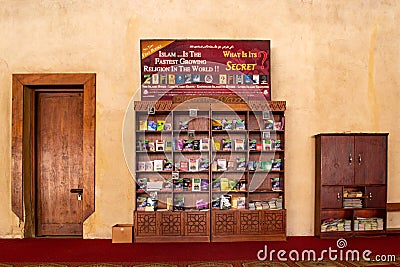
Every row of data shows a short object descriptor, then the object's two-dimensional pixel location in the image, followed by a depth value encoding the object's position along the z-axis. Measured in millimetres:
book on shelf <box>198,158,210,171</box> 8398
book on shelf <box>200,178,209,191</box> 8383
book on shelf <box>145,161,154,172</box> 8383
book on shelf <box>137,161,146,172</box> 8391
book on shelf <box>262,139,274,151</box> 8434
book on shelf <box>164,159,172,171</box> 8391
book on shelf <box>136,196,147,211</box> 8258
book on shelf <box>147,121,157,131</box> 8359
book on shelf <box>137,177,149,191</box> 8352
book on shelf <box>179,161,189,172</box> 8422
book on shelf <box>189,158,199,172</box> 8376
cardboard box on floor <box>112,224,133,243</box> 8086
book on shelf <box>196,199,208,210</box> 8324
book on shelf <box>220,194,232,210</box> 8273
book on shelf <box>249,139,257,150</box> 8438
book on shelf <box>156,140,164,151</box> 8375
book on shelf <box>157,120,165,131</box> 8391
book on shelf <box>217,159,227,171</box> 8414
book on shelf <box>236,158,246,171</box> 8461
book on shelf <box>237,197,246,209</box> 8352
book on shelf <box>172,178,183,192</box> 8336
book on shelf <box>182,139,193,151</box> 8383
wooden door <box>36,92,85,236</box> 8867
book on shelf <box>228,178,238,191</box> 8375
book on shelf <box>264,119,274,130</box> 8453
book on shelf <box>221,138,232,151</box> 8461
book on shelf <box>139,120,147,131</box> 8367
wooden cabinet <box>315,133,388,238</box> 8383
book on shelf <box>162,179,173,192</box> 8328
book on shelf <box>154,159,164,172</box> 8367
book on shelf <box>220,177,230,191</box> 8359
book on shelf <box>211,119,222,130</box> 8414
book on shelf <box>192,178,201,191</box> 8391
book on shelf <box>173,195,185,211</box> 8296
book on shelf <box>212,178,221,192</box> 8391
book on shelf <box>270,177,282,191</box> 8484
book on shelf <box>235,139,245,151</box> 8453
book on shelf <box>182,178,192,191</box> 8375
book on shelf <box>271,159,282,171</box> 8469
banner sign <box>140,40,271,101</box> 8539
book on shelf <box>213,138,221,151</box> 8445
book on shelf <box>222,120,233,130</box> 8430
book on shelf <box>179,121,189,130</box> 8492
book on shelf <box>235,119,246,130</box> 8438
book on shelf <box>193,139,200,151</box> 8383
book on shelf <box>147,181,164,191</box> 8312
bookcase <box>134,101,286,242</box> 8156
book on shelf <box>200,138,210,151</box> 8367
